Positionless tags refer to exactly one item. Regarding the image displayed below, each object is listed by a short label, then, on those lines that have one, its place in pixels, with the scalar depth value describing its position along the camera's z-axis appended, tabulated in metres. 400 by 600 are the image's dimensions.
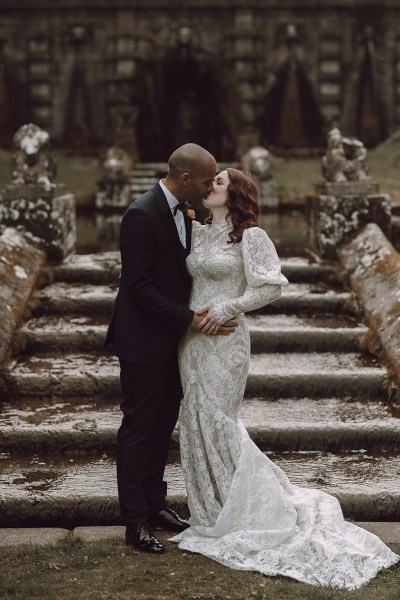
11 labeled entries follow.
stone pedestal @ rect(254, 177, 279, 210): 16.39
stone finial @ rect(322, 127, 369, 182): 9.10
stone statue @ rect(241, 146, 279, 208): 16.50
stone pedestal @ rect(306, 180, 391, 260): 8.93
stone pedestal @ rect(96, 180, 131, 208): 16.19
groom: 4.70
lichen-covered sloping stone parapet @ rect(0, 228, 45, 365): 7.09
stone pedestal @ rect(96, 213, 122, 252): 10.85
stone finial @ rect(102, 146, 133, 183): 16.49
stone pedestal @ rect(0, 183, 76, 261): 8.70
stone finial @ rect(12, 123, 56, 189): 8.93
